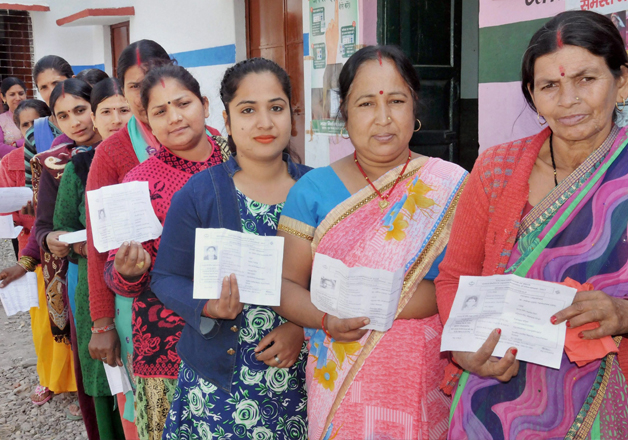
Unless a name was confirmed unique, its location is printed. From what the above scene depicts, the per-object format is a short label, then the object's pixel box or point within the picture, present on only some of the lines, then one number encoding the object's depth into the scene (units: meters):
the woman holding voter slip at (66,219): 3.43
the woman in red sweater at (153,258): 2.49
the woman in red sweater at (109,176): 2.87
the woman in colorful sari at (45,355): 4.72
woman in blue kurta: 2.10
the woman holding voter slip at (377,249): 1.96
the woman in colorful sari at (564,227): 1.58
